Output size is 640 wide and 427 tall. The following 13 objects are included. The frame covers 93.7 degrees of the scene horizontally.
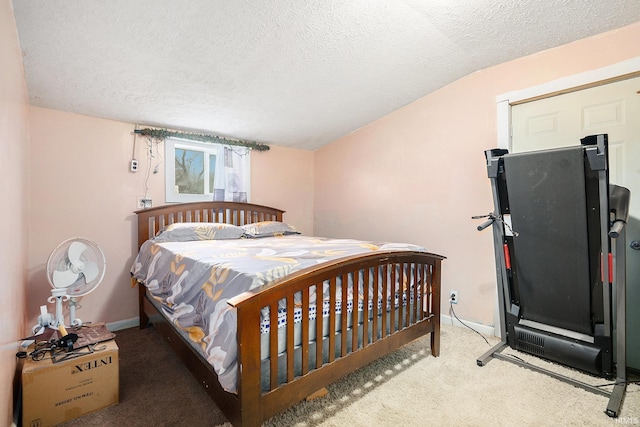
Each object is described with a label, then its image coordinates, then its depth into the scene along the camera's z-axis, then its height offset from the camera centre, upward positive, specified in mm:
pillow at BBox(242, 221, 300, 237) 3254 -127
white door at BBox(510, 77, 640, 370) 2039 +601
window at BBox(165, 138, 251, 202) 3201 +539
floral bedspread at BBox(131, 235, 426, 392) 1305 -314
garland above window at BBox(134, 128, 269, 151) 2984 +893
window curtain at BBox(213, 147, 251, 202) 3529 +521
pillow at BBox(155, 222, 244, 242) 2771 -129
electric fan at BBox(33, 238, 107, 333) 1902 -348
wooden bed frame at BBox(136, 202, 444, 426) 1241 -673
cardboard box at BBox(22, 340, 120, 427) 1482 -876
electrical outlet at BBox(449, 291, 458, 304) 2926 -803
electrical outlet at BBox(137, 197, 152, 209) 2980 +164
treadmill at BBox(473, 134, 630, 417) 1715 -268
